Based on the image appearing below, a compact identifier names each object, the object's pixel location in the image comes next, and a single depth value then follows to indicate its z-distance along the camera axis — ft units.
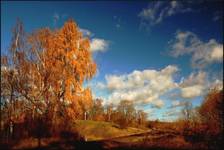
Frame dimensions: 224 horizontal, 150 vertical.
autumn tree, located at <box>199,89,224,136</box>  51.89
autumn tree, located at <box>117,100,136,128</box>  221.95
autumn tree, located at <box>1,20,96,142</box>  48.14
